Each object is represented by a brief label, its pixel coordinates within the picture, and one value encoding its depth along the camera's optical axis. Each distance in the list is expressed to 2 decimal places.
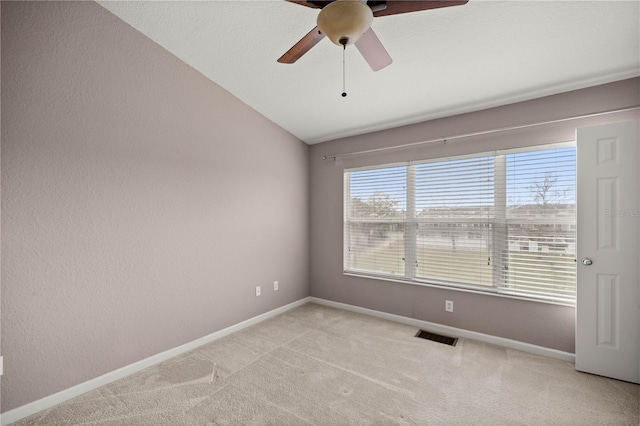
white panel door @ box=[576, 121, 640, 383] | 2.15
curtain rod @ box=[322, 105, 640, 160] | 2.36
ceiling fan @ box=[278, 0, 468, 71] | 1.25
